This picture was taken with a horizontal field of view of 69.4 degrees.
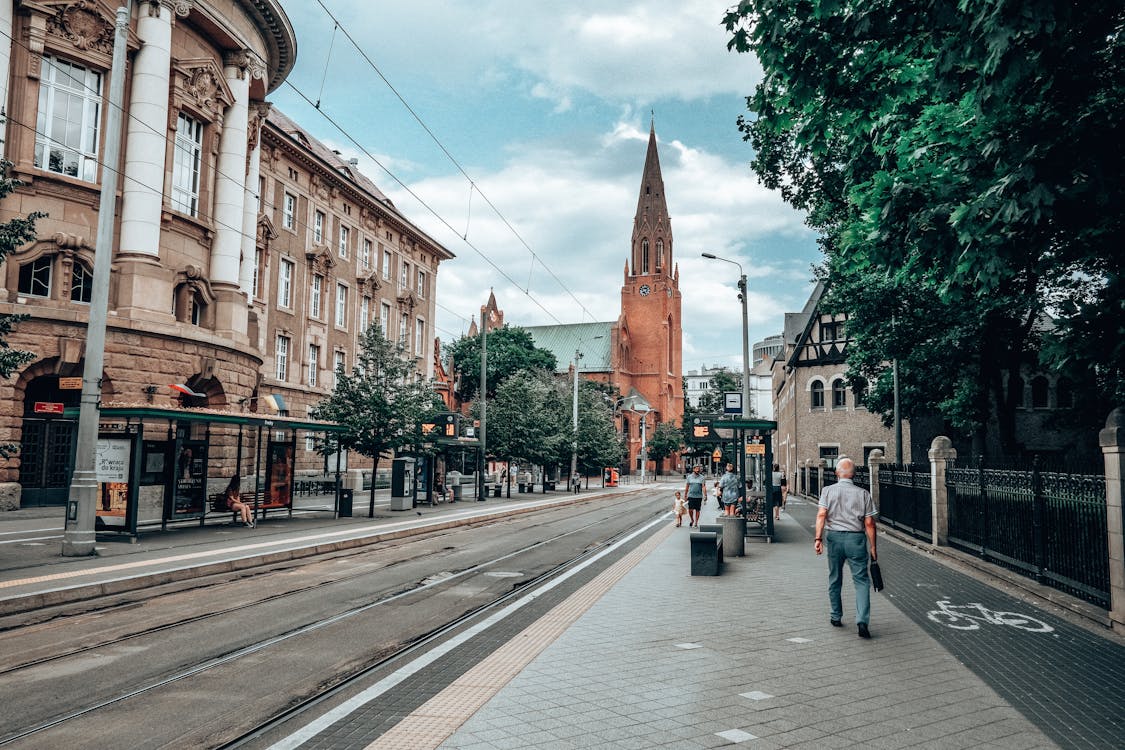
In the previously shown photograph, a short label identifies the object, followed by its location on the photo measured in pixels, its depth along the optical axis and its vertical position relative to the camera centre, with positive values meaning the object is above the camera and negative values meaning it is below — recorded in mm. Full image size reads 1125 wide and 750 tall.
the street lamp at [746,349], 23062 +3161
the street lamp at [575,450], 50188 +287
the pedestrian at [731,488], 18938 -725
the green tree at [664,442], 94625 +1627
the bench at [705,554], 11633 -1390
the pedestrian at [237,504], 19969 -1352
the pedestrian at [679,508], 22250 -1446
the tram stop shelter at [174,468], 15711 -462
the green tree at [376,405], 25047 +1429
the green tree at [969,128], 6039 +2835
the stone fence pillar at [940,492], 15492 -595
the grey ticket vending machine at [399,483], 28000 -1083
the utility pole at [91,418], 13086 +459
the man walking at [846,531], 7730 -693
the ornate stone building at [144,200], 21828 +7267
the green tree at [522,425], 44688 +1593
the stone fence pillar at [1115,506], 7996 -434
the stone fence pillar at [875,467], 23273 -212
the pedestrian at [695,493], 21375 -960
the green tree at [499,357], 78250 +9480
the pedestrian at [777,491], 23644 -957
